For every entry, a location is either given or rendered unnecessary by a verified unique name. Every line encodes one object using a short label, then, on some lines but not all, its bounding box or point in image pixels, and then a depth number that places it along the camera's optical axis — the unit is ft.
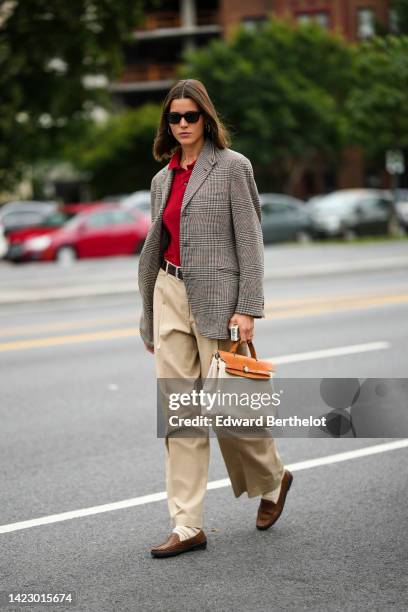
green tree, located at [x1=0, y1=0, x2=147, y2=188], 89.66
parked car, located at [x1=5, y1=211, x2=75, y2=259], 80.02
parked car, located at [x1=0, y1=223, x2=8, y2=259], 86.53
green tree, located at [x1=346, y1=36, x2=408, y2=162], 61.77
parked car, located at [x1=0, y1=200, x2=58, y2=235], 93.86
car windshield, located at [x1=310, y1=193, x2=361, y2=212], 103.35
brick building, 168.86
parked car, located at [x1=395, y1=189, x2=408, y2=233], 110.69
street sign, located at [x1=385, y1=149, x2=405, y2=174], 98.11
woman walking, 13.88
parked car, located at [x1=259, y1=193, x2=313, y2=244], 93.76
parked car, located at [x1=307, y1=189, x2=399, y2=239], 101.45
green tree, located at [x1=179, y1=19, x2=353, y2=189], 143.13
